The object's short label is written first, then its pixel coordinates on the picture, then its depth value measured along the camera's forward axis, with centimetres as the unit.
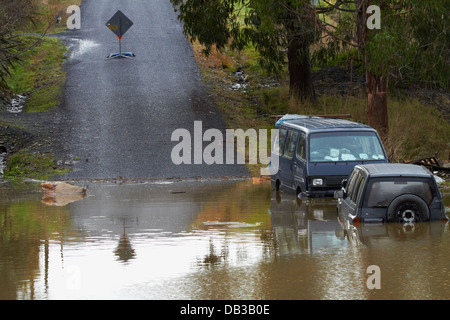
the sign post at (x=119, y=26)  4391
